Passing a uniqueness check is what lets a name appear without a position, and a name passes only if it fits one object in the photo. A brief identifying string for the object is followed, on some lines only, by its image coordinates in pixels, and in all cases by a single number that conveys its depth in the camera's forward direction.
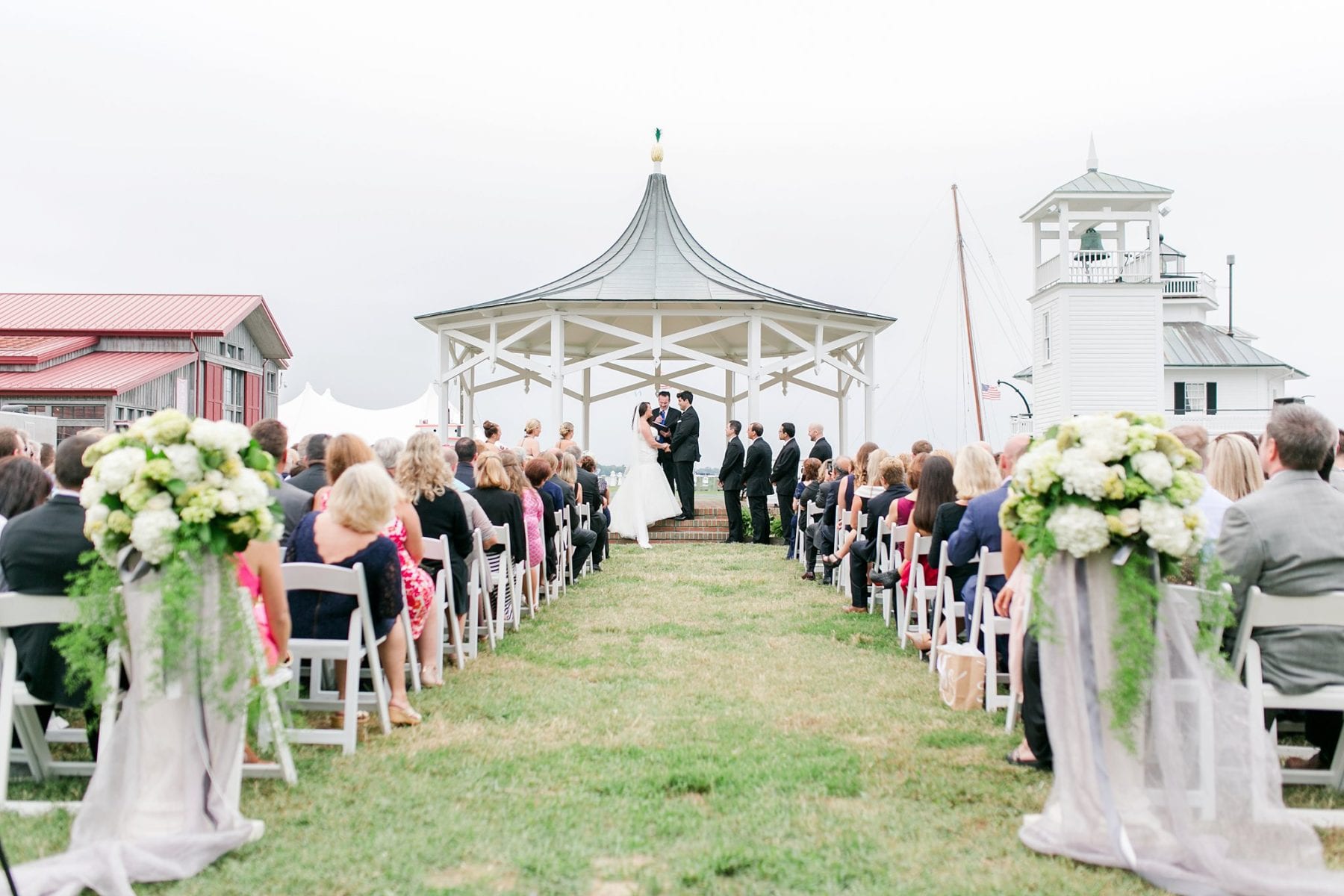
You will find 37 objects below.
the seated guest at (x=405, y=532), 6.08
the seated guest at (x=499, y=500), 8.71
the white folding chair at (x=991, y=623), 5.90
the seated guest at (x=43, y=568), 4.47
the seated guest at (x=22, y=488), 5.66
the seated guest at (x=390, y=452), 7.58
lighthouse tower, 33.31
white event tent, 35.75
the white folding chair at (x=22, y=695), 4.26
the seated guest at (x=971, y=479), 7.09
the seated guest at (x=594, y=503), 13.10
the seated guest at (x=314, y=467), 7.30
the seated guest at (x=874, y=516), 9.52
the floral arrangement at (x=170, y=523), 3.78
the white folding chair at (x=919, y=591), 7.61
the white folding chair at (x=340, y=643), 5.18
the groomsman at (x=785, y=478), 16.45
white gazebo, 18.91
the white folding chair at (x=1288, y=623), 4.11
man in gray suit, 4.27
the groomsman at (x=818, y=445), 15.26
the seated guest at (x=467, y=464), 9.26
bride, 17.33
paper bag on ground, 6.14
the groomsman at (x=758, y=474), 16.98
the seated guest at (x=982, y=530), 6.49
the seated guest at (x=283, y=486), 6.51
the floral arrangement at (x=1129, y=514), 3.68
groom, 17.64
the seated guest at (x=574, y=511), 11.92
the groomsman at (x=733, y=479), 17.11
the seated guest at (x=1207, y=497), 5.23
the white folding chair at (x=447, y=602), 6.91
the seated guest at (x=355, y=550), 5.53
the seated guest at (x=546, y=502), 10.33
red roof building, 21.83
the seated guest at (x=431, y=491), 7.16
